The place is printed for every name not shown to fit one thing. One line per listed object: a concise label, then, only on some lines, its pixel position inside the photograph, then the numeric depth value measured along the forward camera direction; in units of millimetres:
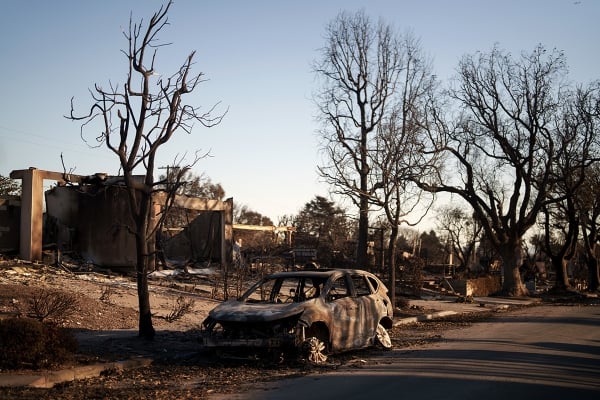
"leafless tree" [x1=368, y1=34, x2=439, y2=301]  20219
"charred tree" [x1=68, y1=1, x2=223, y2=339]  11578
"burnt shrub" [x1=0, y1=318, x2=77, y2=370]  9188
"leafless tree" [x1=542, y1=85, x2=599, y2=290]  35219
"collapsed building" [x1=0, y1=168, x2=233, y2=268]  21219
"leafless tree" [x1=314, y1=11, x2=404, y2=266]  21594
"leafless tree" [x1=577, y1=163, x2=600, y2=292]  41531
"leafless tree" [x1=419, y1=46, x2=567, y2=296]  33312
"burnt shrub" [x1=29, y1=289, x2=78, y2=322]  11602
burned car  10602
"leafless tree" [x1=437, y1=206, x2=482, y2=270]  58219
